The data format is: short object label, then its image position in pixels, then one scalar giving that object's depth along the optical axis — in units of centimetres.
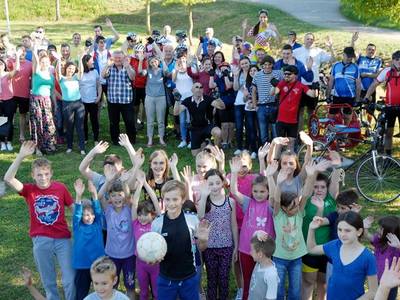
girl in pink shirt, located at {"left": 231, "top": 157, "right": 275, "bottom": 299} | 560
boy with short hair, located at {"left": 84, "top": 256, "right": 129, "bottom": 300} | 439
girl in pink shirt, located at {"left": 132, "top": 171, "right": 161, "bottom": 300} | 560
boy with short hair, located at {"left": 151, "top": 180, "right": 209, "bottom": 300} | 492
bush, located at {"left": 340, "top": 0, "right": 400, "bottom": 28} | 1176
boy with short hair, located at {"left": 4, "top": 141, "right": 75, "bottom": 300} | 566
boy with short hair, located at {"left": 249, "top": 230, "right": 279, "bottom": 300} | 480
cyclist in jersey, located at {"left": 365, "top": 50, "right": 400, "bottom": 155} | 960
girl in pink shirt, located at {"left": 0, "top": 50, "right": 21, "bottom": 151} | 1115
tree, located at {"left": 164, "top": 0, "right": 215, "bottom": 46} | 2512
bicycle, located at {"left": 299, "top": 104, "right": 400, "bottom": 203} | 856
